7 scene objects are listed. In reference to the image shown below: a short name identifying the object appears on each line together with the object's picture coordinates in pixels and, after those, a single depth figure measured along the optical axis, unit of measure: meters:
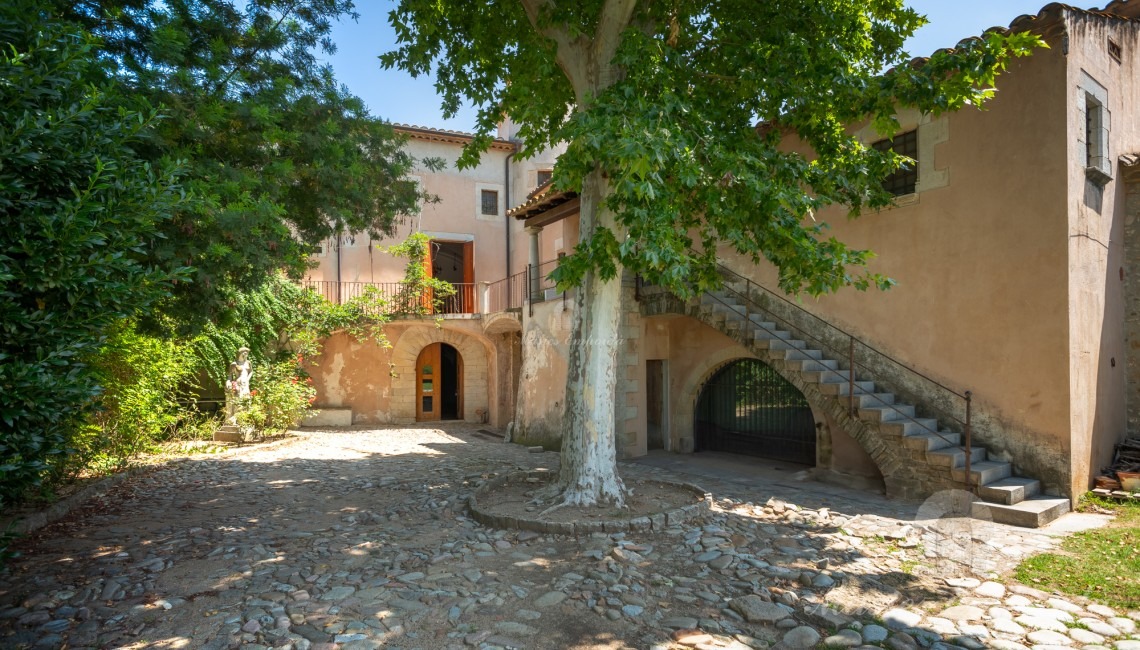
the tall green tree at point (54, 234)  3.04
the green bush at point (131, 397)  8.27
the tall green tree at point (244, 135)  5.12
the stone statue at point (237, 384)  13.04
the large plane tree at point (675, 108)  5.48
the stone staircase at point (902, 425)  6.66
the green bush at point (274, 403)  12.80
